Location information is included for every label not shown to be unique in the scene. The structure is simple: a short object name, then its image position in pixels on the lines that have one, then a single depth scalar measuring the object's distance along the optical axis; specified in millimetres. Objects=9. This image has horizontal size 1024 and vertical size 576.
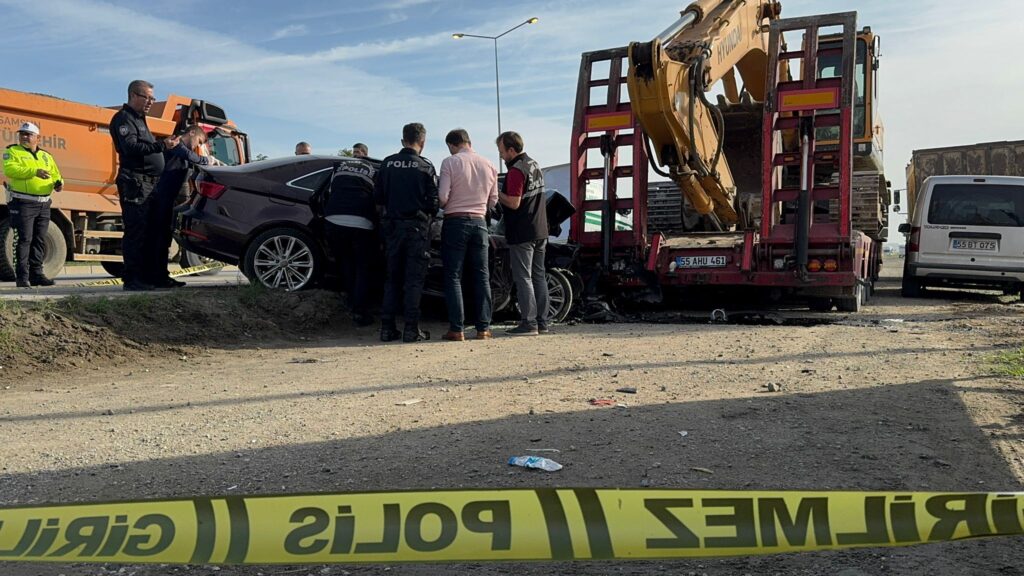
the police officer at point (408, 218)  7578
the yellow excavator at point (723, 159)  8859
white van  12703
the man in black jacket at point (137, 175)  8508
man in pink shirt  7758
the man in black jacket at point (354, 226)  8000
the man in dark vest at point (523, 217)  8078
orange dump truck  12719
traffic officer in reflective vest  9336
